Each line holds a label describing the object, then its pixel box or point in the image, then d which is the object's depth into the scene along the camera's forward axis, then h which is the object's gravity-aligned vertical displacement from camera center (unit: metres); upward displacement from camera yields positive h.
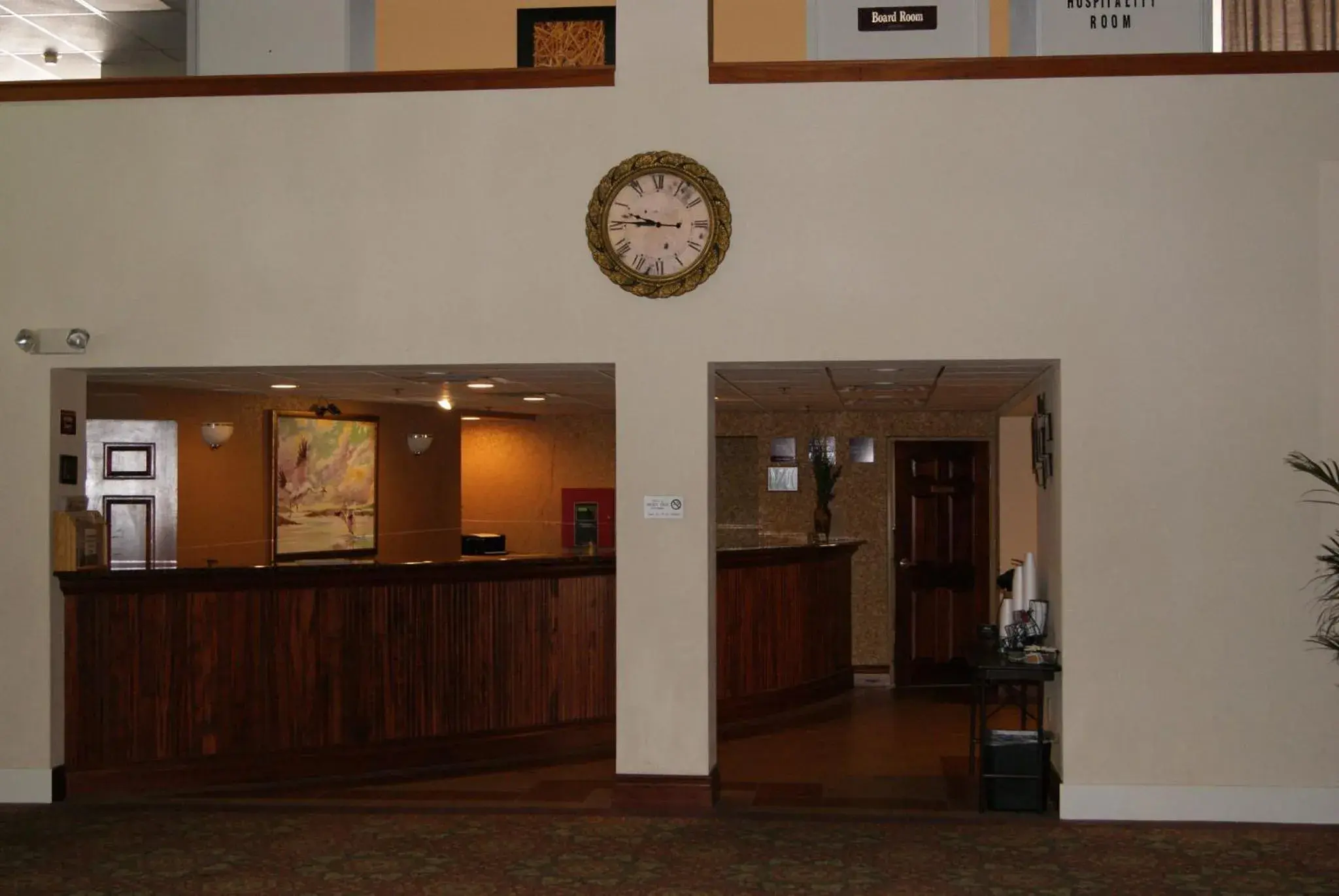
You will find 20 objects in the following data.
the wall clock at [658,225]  6.24 +1.32
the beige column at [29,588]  6.50 -0.43
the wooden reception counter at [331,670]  6.79 -0.95
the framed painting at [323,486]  10.34 +0.13
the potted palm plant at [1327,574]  5.81 -0.36
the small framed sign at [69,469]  6.65 +0.17
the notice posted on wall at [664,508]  6.30 -0.04
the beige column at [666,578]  6.28 -0.38
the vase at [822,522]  10.77 -0.19
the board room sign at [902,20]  6.51 +2.40
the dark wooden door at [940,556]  10.92 -0.50
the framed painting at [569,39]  8.21 +2.94
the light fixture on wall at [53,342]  6.44 +0.81
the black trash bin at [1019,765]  6.22 -1.29
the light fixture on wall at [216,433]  9.52 +0.51
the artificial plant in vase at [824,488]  10.78 +0.08
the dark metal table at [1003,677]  6.07 -0.85
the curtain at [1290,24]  9.74 +3.56
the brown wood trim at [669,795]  6.25 -1.42
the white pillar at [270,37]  6.72 +2.41
